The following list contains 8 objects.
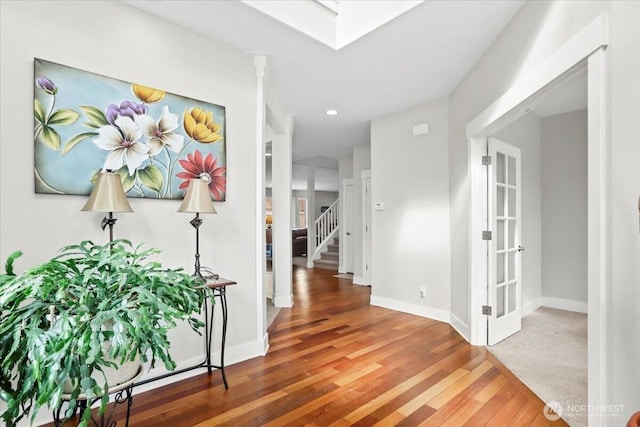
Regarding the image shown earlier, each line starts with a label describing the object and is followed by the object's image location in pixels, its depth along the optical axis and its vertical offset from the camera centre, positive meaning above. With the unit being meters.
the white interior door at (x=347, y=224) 7.14 -0.18
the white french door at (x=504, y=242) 3.14 -0.27
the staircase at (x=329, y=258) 8.03 -1.08
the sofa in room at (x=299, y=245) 10.93 -0.97
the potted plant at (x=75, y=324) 1.03 -0.36
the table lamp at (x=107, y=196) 1.88 +0.12
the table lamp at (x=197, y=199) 2.27 +0.12
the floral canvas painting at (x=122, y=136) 1.95 +0.55
